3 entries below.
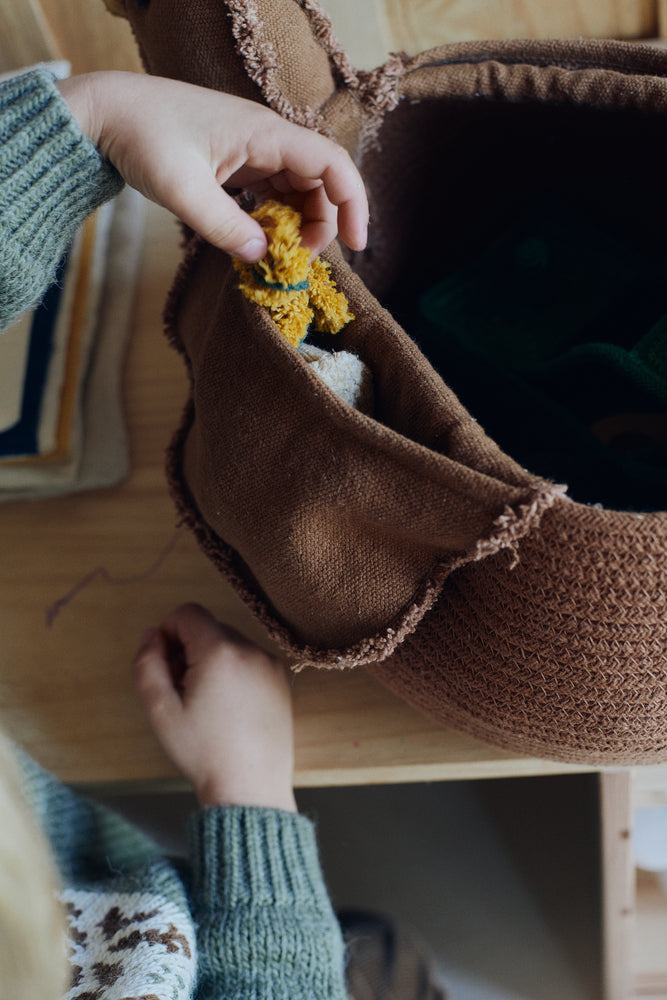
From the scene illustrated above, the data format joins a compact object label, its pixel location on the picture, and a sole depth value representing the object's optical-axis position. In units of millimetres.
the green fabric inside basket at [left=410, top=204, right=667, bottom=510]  524
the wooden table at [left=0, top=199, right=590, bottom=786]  516
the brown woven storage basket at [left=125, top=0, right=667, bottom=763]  329
